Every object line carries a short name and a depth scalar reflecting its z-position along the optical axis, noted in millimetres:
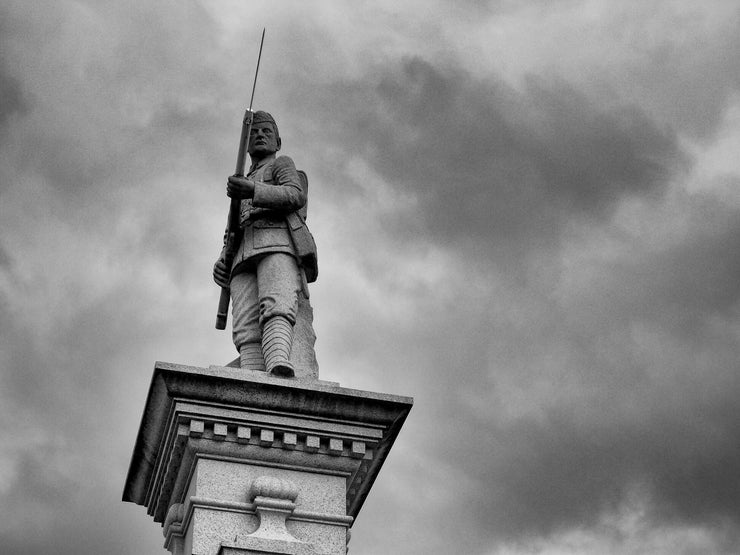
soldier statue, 13914
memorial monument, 12094
